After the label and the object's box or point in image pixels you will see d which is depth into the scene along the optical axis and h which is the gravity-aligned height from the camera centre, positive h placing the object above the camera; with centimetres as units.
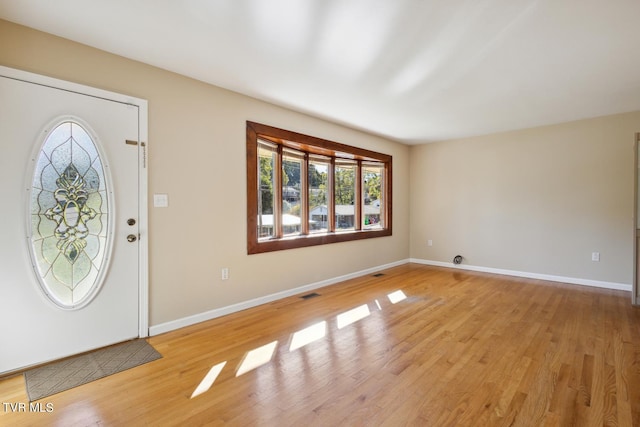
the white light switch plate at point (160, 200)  284 +12
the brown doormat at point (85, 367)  200 -113
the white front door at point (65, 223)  216 -8
